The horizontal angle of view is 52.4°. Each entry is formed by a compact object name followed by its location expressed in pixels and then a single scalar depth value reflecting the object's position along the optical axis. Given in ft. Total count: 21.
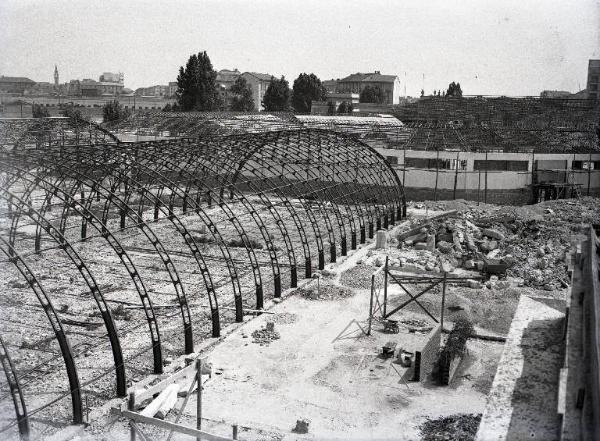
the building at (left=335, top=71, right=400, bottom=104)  489.67
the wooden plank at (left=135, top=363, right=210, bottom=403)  47.52
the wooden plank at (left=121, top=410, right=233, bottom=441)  38.24
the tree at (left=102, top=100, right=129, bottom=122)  285.43
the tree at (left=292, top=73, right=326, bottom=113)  357.61
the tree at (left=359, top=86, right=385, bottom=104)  416.46
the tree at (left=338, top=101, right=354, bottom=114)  344.90
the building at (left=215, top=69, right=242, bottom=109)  539.70
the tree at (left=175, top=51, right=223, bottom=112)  288.51
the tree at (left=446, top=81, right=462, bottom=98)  397.84
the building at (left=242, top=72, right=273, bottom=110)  465.47
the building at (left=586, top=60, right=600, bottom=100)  293.45
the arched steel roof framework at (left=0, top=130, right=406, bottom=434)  80.38
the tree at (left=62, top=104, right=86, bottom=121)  260.36
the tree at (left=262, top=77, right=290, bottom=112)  336.08
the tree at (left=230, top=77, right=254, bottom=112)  337.72
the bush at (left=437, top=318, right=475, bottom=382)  62.08
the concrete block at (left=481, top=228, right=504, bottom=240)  118.01
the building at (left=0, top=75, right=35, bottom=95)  422.53
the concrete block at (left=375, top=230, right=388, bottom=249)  117.19
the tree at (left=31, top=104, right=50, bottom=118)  283.38
